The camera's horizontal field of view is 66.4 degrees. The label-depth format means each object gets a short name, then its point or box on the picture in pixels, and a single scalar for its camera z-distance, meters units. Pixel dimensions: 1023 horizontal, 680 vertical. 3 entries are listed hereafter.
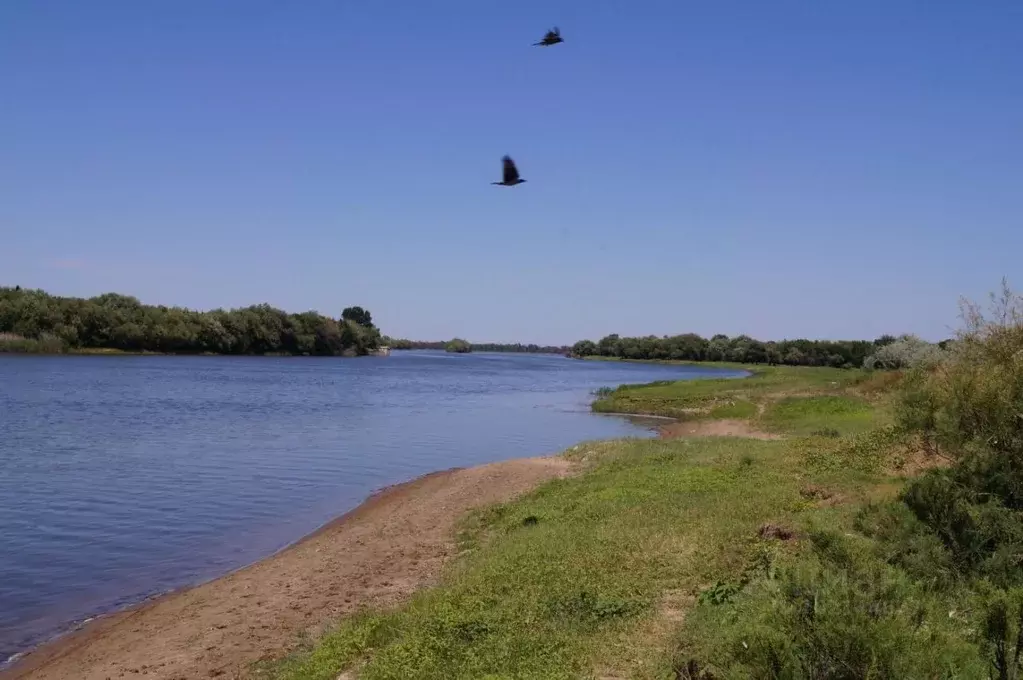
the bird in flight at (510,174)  10.64
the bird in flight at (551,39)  10.65
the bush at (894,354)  58.62
